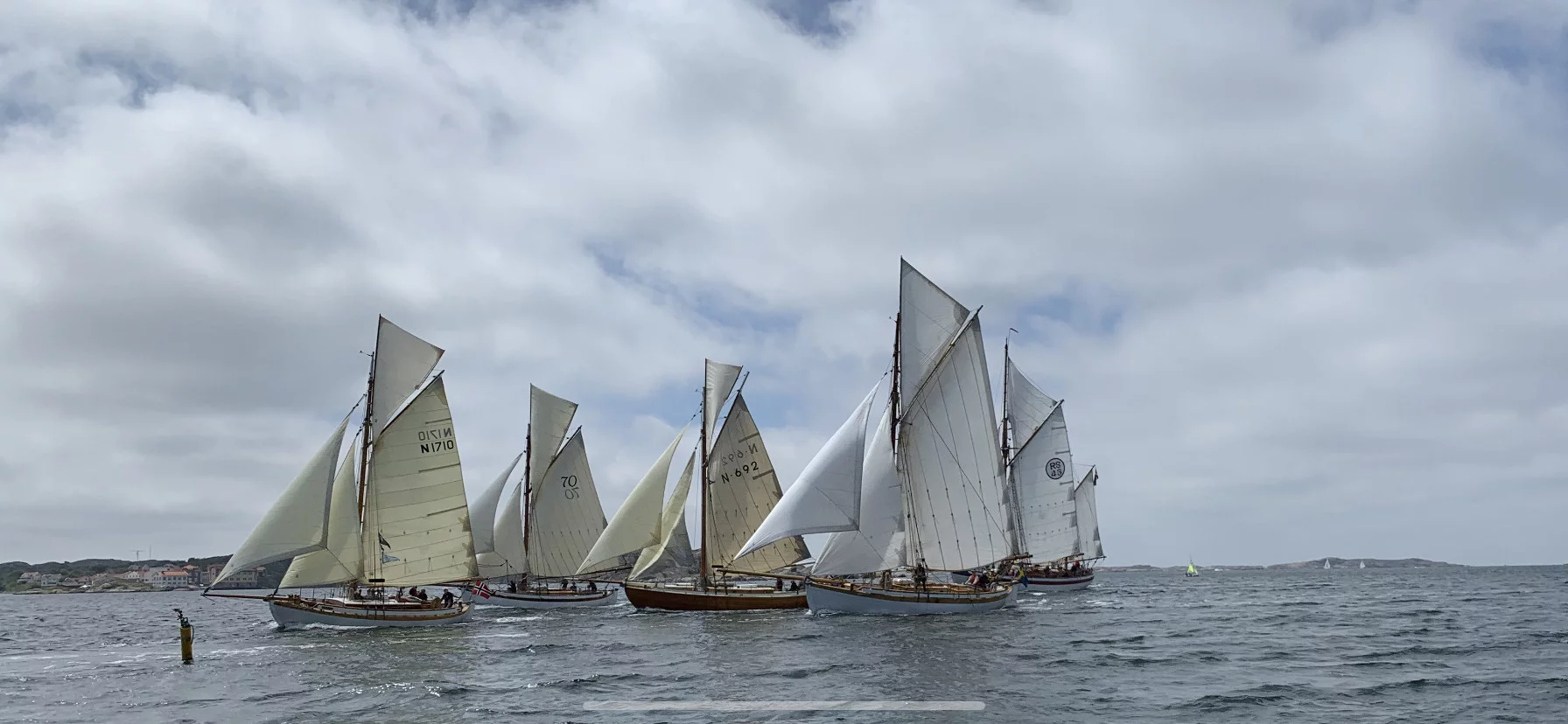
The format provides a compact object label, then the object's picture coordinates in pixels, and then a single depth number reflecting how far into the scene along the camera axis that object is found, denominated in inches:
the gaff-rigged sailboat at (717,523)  2507.4
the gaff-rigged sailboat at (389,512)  2068.2
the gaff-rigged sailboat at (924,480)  2114.9
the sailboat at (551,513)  3073.3
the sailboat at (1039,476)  3531.0
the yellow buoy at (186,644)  1583.4
